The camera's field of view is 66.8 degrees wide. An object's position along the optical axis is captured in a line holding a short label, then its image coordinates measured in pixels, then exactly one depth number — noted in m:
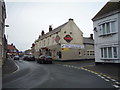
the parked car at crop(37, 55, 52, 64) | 17.63
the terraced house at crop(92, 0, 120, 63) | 10.83
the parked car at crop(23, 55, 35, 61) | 26.54
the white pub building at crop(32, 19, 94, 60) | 20.72
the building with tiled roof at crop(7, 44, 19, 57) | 64.73
